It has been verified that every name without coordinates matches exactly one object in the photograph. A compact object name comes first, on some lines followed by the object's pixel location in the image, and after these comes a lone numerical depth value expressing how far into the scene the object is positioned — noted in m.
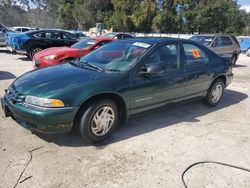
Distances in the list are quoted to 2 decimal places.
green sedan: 3.27
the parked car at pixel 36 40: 10.99
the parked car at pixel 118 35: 15.02
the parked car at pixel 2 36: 14.03
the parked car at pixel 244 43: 20.88
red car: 7.41
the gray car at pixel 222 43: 10.77
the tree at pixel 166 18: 38.28
